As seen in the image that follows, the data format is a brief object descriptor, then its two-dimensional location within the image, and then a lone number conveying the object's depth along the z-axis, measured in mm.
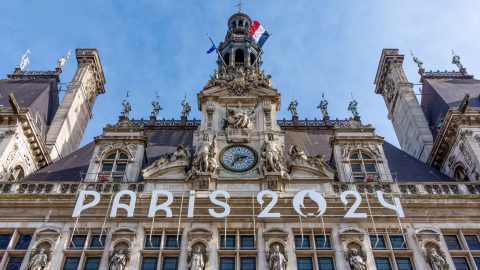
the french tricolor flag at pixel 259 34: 39312
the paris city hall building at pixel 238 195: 21234
